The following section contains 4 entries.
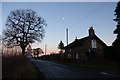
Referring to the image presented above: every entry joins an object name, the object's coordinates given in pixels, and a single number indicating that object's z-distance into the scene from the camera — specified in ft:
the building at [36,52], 158.56
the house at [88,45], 63.62
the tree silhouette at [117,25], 46.78
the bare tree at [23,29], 69.74
